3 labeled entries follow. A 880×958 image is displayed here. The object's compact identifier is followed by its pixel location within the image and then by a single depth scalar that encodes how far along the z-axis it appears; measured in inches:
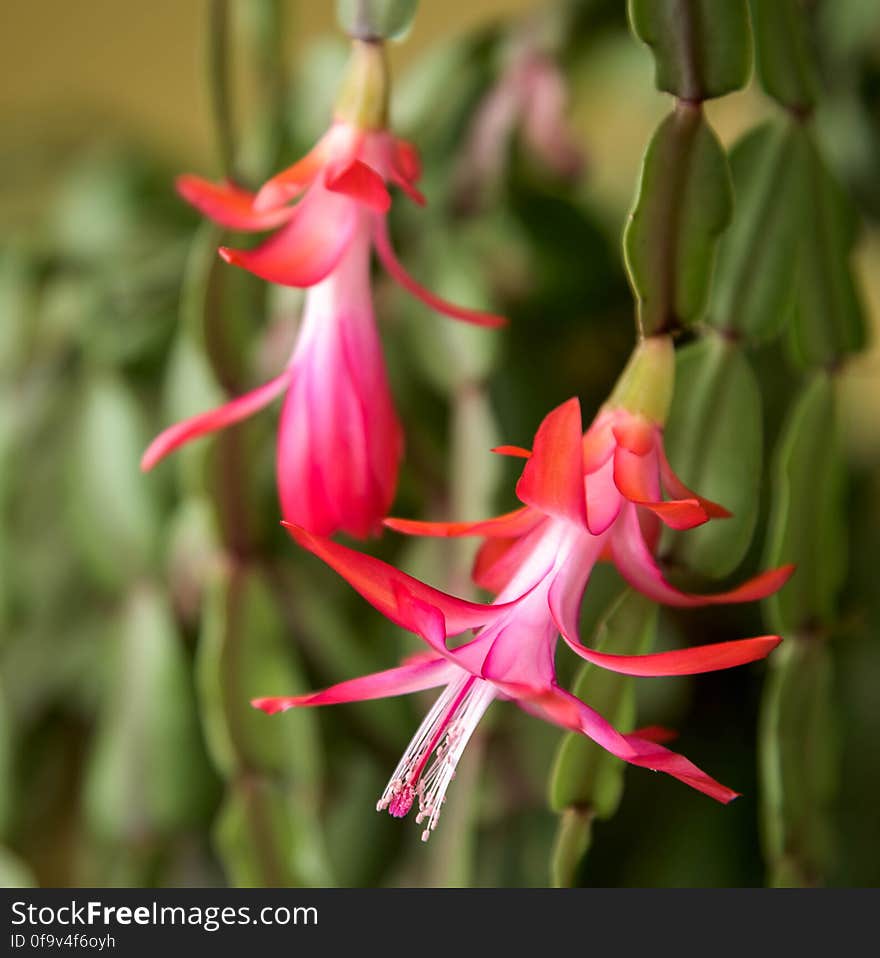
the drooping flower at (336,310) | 16.9
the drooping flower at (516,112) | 21.3
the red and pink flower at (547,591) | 15.8
